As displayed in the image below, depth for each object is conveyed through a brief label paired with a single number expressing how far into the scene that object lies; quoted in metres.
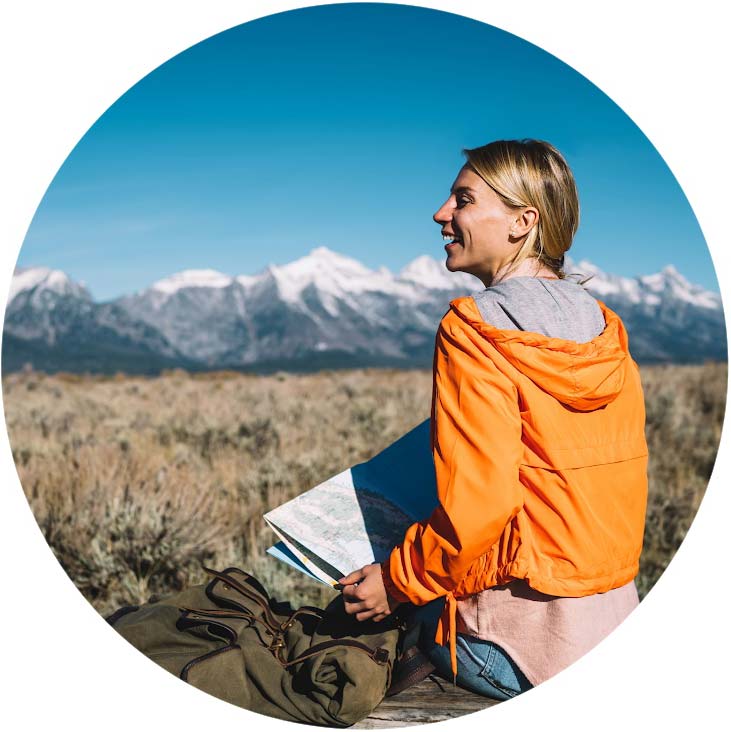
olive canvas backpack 2.03
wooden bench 2.12
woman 1.74
